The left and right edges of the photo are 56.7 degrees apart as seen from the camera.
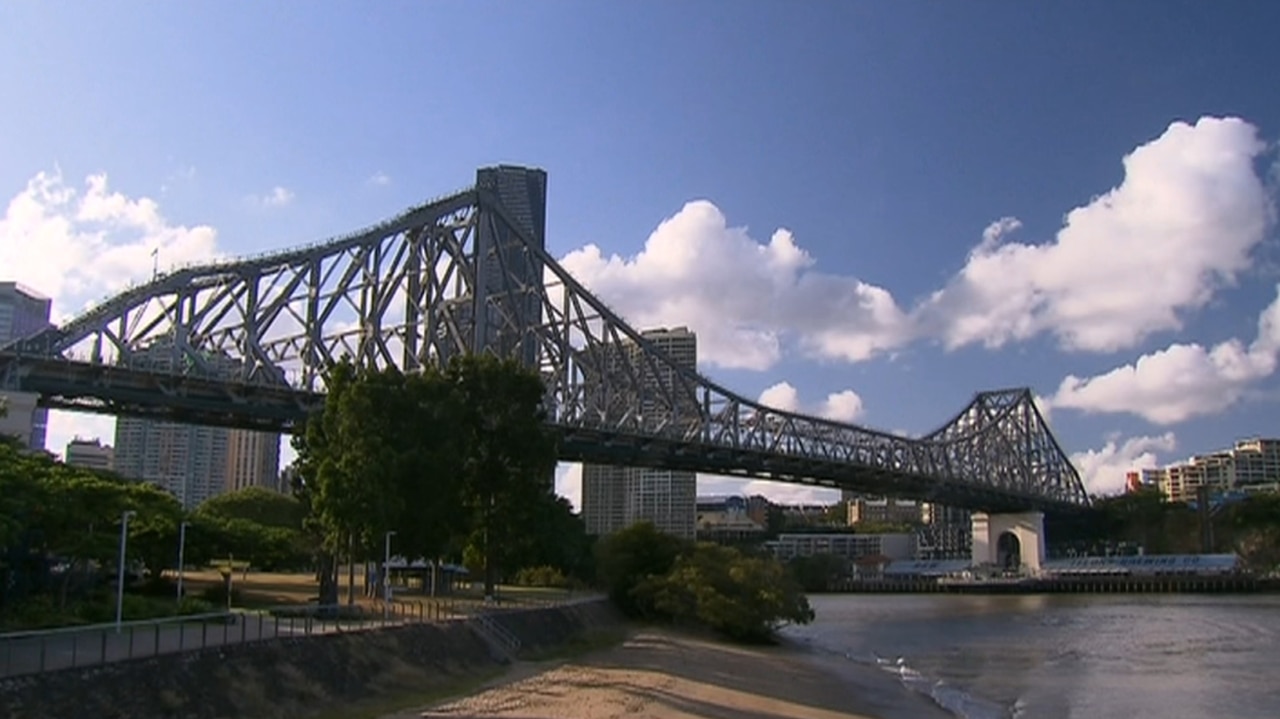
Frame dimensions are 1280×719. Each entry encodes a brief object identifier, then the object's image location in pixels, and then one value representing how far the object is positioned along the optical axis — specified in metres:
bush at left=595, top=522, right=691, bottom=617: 65.57
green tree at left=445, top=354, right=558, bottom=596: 50.41
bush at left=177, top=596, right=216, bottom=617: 33.31
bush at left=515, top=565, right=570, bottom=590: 73.12
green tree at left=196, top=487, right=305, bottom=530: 88.50
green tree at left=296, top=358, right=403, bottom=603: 42.84
